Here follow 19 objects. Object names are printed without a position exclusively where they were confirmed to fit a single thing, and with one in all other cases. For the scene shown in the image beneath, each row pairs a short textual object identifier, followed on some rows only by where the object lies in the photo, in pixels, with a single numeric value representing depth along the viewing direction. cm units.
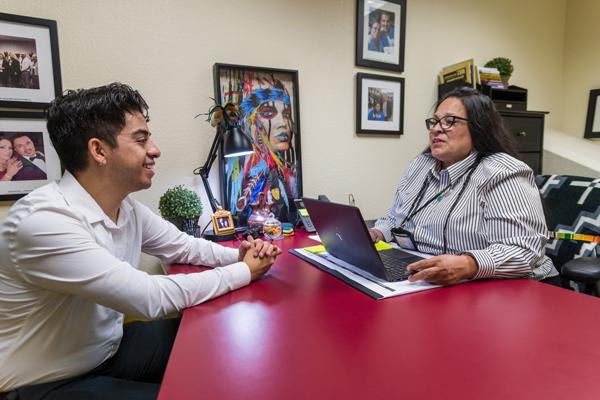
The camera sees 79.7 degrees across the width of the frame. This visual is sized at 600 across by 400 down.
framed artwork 183
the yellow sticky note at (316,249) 138
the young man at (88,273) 80
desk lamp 160
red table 55
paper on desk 95
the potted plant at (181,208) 156
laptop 98
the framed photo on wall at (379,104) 216
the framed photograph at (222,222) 164
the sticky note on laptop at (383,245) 142
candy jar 166
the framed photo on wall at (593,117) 284
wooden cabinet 231
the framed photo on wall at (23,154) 144
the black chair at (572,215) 140
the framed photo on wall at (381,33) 212
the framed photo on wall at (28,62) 142
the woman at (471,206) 104
